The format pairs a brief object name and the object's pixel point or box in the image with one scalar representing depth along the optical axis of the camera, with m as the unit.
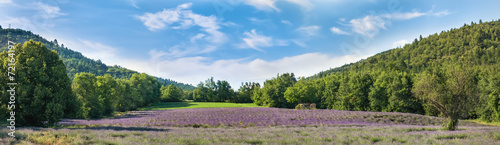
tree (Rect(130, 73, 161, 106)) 87.56
